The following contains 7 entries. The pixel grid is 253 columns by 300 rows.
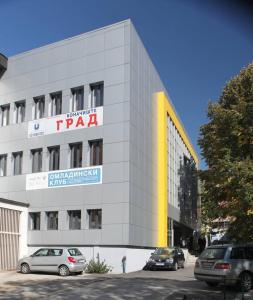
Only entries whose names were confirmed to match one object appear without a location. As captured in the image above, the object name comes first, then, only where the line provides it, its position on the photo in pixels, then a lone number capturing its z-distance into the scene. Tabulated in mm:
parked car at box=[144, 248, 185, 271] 18658
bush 17179
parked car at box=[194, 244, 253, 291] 11109
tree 14173
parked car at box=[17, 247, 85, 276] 15535
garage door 17939
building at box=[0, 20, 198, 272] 18415
